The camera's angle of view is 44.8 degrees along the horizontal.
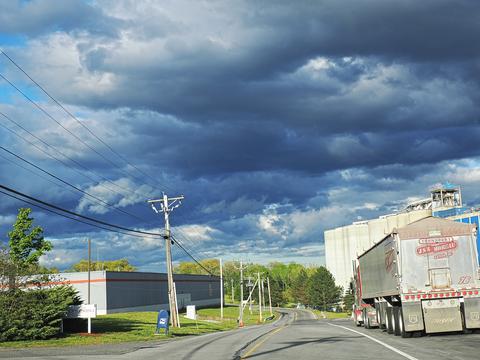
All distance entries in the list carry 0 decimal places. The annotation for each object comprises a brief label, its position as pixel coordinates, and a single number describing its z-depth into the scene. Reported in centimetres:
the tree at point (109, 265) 17630
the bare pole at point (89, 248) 7863
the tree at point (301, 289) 18800
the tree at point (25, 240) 5356
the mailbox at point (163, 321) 3462
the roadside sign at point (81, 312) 3369
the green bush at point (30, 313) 2872
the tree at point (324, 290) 15875
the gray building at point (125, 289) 7756
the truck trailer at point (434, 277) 2358
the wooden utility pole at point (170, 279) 4731
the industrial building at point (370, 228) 12988
